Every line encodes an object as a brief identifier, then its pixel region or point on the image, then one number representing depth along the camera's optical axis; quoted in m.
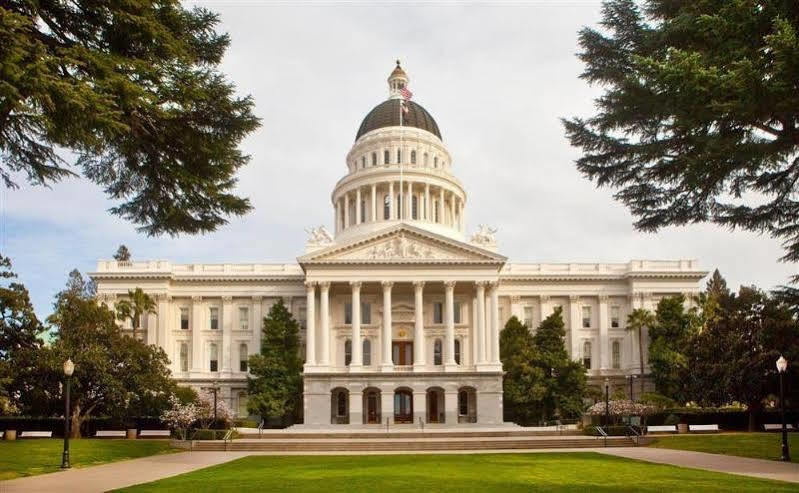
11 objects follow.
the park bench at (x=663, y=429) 49.72
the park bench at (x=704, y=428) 50.53
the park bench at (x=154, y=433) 52.56
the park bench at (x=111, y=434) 51.88
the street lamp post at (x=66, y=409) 29.22
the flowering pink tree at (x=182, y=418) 44.94
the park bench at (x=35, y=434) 48.88
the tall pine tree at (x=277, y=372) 67.06
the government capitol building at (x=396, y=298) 67.75
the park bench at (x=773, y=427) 50.91
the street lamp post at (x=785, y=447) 29.14
